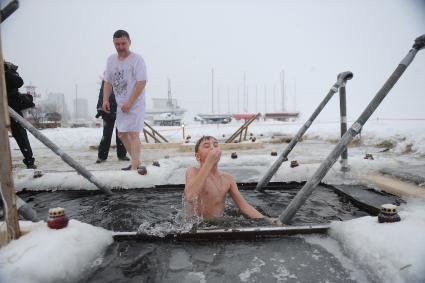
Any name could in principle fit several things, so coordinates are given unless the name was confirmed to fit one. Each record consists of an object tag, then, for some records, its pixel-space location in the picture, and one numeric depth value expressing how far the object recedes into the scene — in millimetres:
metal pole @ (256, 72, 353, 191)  3668
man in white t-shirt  4730
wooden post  1659
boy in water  3096
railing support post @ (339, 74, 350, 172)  4562
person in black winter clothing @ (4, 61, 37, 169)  5363
